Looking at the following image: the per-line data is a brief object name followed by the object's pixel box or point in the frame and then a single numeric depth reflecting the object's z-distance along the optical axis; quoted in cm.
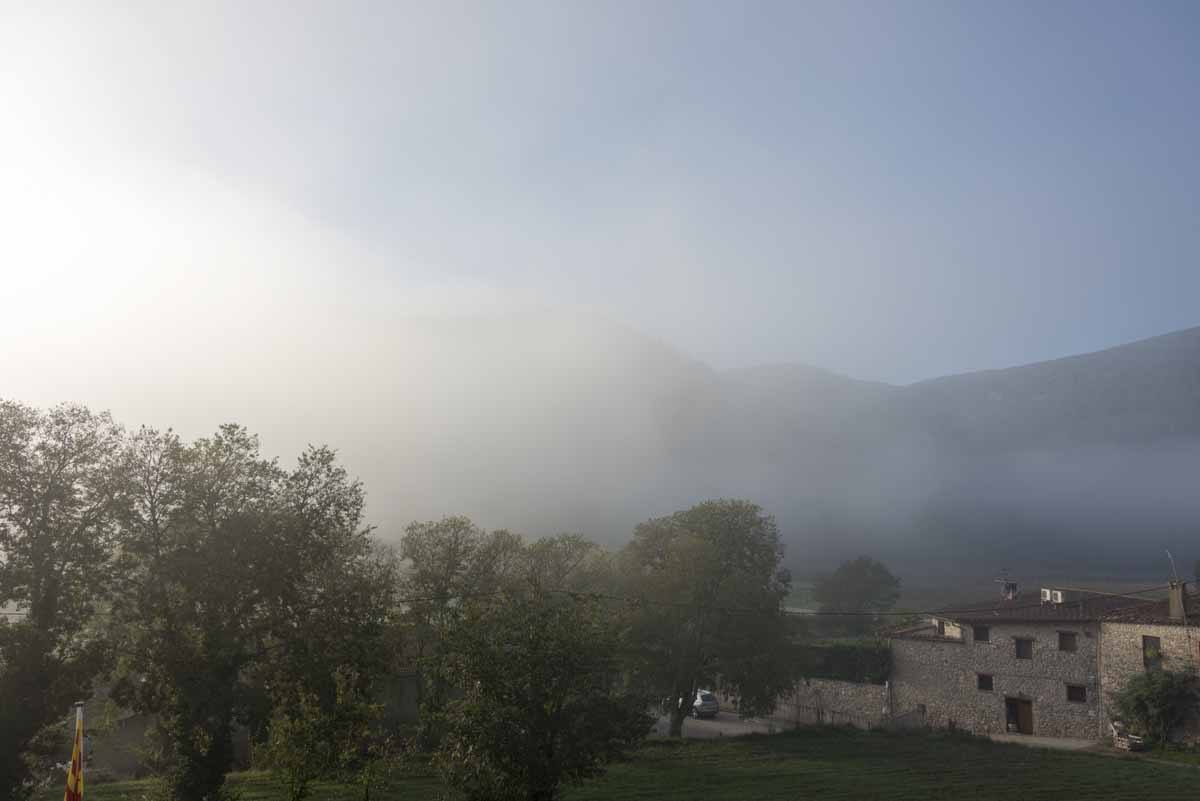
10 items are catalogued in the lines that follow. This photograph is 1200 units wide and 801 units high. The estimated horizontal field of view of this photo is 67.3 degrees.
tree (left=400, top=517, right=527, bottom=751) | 3981
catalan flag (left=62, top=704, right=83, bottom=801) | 1808
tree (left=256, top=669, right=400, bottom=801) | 2259
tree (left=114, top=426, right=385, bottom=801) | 2717
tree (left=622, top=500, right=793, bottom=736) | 5112
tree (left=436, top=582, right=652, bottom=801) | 2097
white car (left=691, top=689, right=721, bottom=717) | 6544
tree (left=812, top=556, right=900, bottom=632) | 13750
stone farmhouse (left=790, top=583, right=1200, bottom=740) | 4725
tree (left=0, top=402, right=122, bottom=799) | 2689
